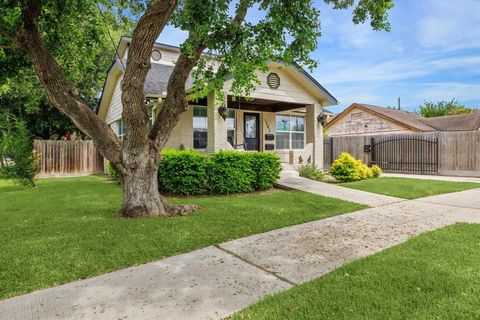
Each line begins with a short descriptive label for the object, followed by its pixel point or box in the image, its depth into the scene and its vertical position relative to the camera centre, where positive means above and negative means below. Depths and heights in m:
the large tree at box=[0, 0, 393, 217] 5.36 +1.81
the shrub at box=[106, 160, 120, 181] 12.12 -0.73
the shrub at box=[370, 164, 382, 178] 13.65 -0.73
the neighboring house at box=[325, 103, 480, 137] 23.53 +2.68
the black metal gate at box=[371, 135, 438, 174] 16.59 +0.05
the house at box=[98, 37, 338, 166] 11.11 +1.85
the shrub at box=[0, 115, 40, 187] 10.56 +0.06
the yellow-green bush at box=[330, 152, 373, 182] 12.25 -0.59
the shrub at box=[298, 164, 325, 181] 12.27 -0.69
